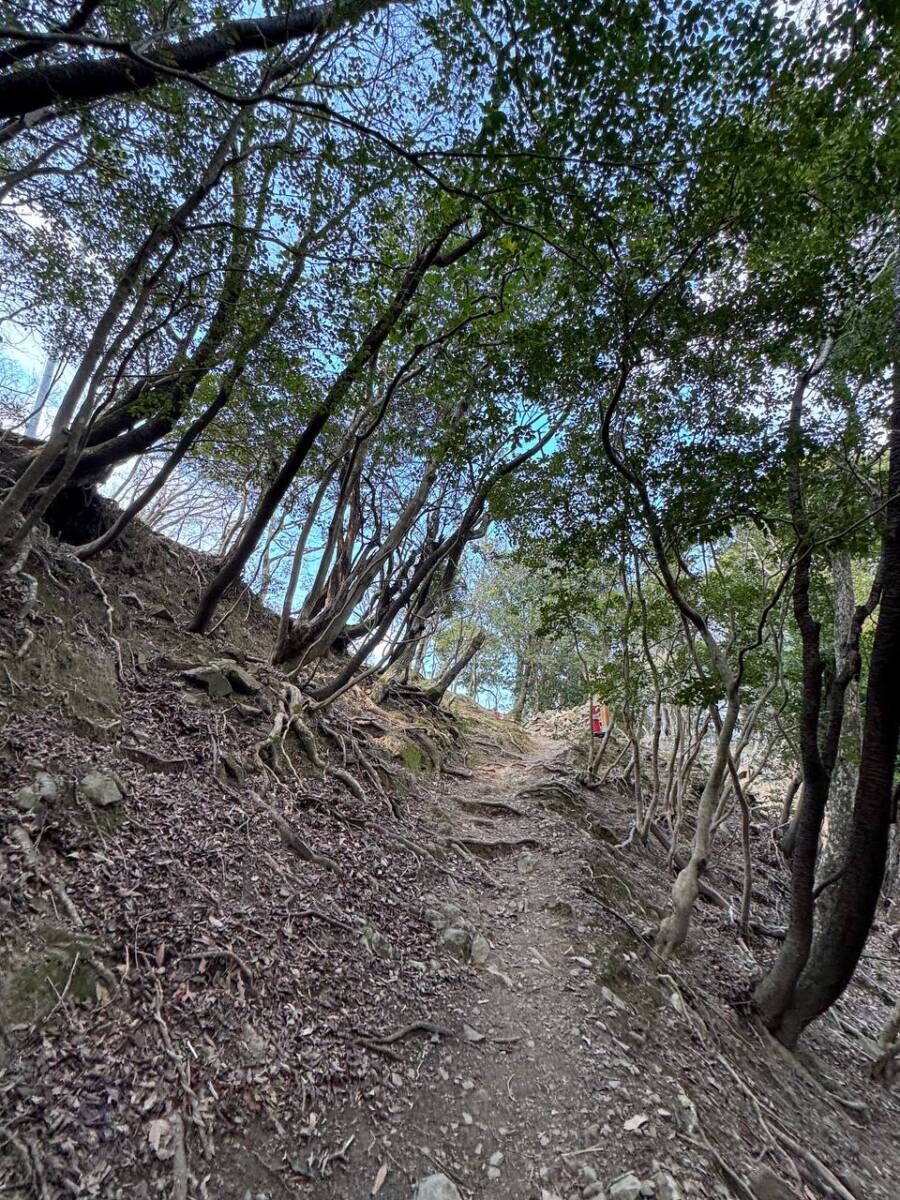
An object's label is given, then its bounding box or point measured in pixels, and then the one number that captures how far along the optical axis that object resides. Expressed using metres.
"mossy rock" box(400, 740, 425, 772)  8.97
